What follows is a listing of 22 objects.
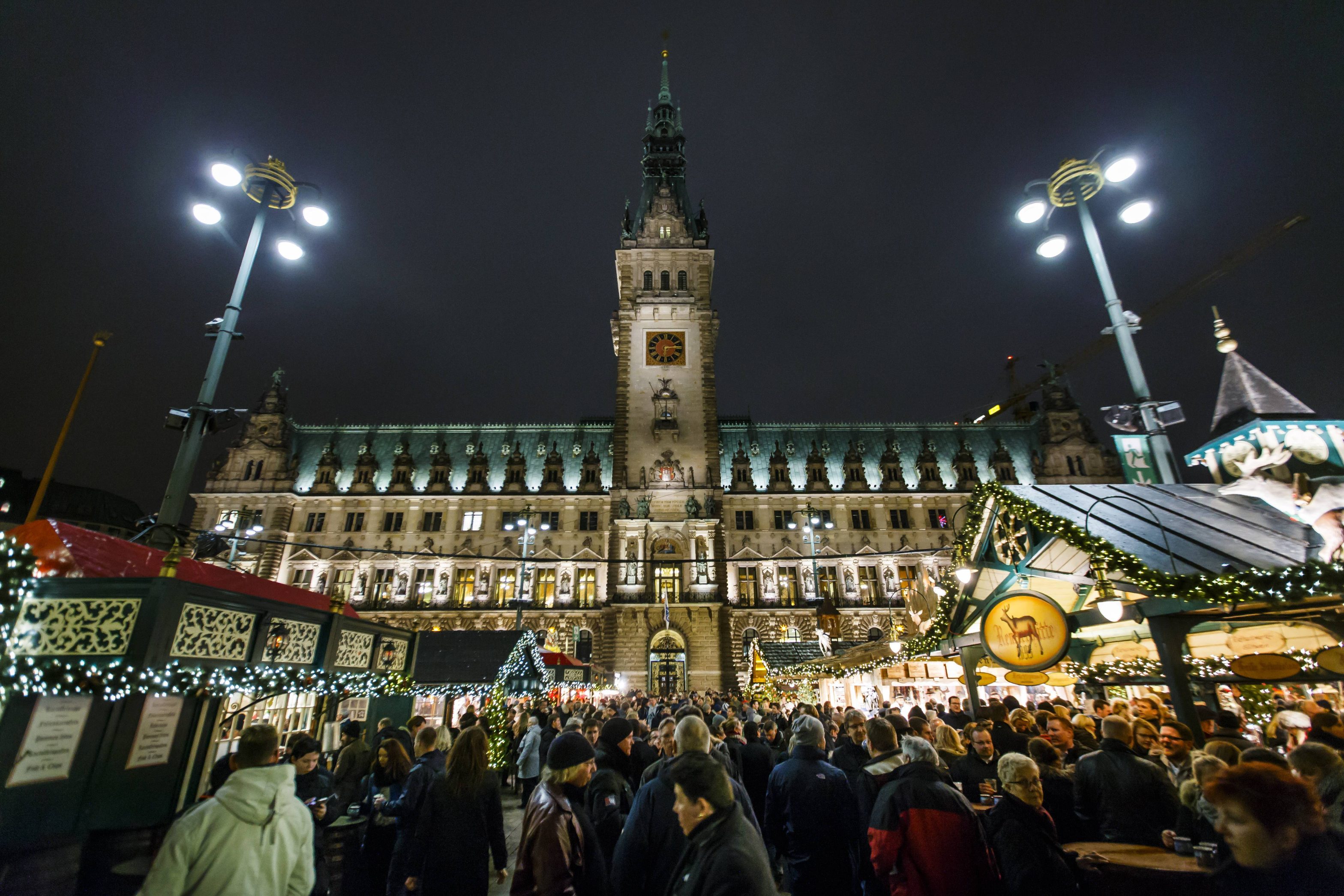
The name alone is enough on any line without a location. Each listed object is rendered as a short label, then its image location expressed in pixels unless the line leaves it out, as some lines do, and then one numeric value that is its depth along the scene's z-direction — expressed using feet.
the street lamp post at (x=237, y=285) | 28.14
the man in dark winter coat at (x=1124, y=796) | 15.78
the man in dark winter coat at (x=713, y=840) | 8.12
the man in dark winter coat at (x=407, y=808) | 17.44
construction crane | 133.28
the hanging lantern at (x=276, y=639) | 24.79
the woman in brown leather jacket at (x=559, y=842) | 11.52
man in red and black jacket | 12.24
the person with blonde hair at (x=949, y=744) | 20.51
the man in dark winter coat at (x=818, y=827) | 16.53
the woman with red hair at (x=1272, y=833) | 7.89
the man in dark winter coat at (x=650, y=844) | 11.86
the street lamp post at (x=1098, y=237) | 28.45
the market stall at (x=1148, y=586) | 21.25
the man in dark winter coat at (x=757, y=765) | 24.63
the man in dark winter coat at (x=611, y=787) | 15.79
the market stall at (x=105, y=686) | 17.24
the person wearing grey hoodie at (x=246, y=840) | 10.00
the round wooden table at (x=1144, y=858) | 13.02
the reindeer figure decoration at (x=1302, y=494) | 22.81
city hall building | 123.54
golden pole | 56.65
